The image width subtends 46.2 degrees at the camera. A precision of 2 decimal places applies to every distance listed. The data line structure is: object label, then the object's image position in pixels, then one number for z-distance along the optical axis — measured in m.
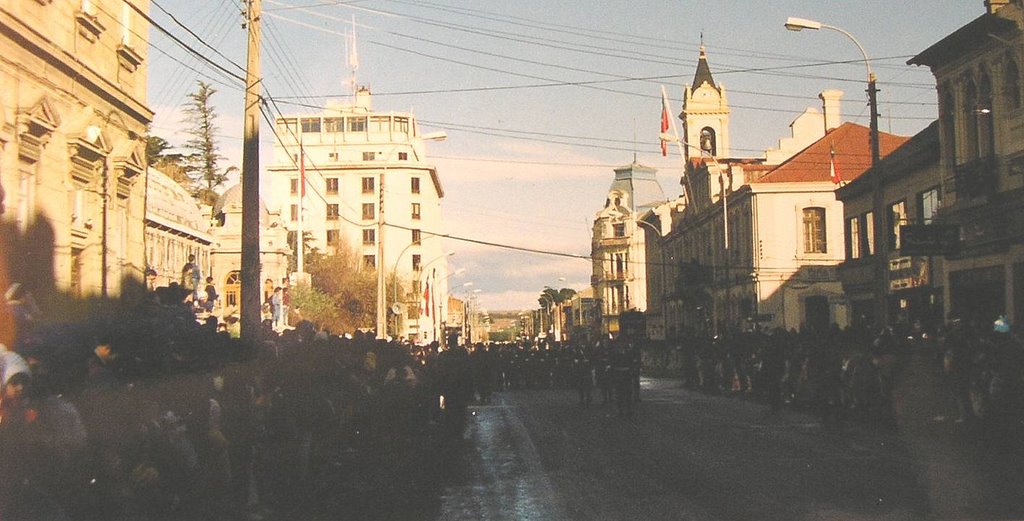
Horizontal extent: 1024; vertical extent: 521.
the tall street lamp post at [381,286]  39.72
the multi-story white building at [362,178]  127.12
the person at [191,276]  25.28
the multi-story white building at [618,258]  127.12
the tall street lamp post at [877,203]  24.81
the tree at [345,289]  73.06
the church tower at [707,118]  78.44
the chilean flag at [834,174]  48.62
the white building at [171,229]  32.09
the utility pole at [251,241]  17.69
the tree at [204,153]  80.50
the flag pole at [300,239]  42.39
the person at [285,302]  43.56
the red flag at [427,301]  65.06
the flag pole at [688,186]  74.41
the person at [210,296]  22.58
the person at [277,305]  37.56
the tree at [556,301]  183.88
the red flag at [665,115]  50.31
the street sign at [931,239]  29.11
